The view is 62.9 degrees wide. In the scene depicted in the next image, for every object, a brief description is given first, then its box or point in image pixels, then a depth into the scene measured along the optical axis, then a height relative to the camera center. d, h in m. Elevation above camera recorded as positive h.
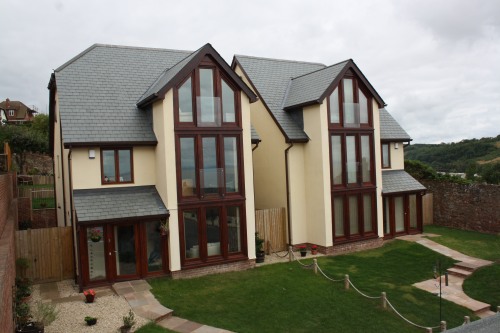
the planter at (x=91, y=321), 11.06 -4.22
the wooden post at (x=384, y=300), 12.74 -4.55
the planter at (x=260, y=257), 17.62 -4.22
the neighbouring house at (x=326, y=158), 19.14 -0.08
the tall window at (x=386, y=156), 23.39 -0.10
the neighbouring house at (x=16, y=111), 75.62 +10.92
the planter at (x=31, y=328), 9.24 -3.67
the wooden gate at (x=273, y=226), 19.06 -3.20
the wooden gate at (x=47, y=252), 15.05 -3.17
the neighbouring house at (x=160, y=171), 14.95 -0.31
